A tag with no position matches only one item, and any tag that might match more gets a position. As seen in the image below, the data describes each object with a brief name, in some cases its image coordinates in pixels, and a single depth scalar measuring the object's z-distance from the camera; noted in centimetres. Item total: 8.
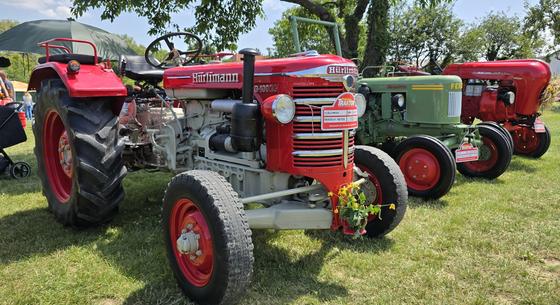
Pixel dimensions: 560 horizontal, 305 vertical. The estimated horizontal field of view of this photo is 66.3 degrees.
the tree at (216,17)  796
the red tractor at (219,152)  238
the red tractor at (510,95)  673
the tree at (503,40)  3136
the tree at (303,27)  981
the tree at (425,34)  3161
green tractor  460
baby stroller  518
